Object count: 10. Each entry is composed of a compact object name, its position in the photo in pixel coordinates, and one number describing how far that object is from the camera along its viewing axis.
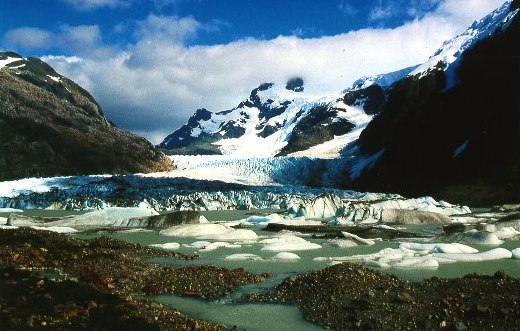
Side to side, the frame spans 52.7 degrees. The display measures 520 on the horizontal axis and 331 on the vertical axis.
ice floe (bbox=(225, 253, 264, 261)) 22.23
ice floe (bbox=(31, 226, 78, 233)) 37.19
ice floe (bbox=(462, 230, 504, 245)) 27.02
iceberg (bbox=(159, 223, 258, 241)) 31.66
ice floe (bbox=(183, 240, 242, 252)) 26.69
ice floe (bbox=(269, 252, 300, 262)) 22.10
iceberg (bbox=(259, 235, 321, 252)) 25.84
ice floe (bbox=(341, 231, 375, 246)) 27.89
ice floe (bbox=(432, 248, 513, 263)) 20.69
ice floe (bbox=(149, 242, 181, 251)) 27.48
